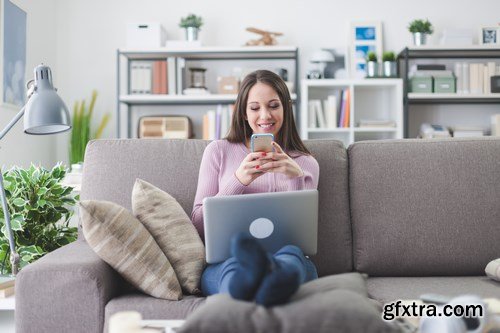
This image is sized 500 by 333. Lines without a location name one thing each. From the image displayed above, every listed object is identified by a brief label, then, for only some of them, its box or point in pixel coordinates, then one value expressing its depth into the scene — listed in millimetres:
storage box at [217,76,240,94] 4199
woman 1563
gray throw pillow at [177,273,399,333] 1000
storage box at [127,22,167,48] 4160
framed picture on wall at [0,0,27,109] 3457
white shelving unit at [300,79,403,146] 4105
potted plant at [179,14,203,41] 4188
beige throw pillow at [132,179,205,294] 1617
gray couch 1880
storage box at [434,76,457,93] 4145
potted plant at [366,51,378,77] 4145
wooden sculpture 4191
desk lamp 1633
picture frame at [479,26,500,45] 4238
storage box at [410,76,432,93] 4131
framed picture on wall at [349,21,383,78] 4312
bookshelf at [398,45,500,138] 4309
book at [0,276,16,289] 1654
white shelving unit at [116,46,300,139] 4145
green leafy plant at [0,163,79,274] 1882
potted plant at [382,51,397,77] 4145
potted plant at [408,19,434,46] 4160
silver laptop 1473
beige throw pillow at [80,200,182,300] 1474
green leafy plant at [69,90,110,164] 4125
